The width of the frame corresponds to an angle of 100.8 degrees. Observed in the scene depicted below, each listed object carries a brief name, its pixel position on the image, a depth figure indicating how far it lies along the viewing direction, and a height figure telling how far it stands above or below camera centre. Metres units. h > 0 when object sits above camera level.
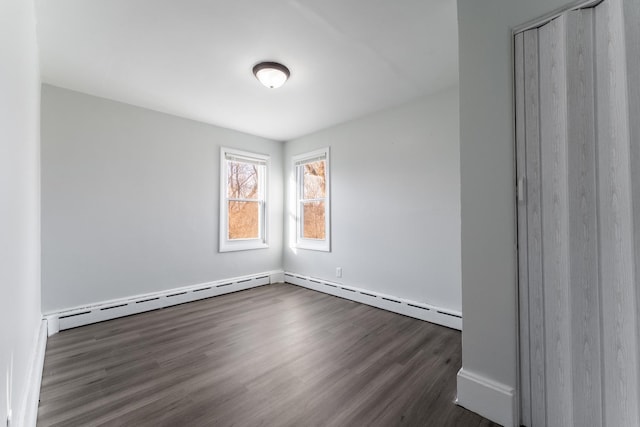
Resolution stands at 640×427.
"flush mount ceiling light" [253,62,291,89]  2.35 +1.31
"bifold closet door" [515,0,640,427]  1.15 +0.00
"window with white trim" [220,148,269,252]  4.06 +0.27
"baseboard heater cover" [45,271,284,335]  2.74 -1.05
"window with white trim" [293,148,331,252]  4.12 +0.26
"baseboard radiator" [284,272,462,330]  2.79 -1.07
